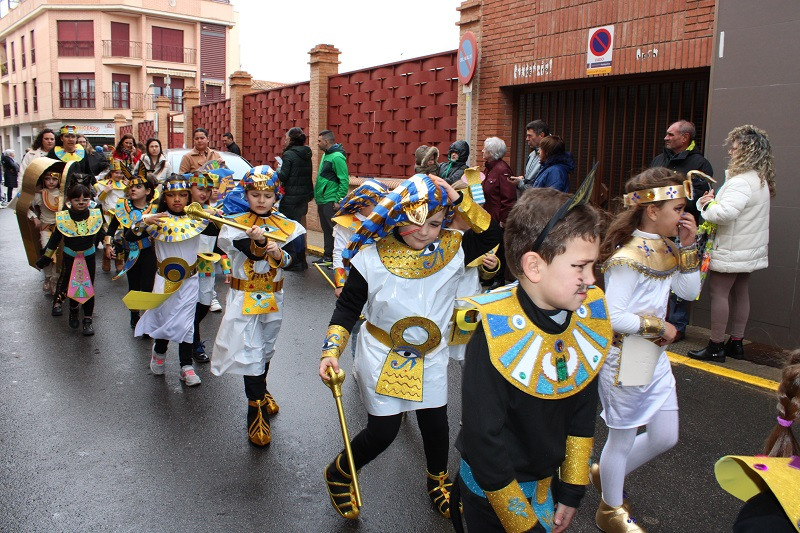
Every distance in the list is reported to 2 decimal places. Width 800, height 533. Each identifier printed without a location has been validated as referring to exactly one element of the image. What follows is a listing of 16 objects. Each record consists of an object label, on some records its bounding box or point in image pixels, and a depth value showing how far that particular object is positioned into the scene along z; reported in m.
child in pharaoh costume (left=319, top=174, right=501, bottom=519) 3.26
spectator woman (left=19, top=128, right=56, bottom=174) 9.79
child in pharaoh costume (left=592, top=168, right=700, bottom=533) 3.24
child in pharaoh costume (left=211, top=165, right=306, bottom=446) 4.61
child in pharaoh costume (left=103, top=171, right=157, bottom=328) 6.31
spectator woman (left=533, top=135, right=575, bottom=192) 7.61
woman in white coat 5.96
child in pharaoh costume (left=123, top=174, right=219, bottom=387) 5.66
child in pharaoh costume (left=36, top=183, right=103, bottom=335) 7.34
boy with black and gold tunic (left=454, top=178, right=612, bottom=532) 2.15
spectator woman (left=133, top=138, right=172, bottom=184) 10.06
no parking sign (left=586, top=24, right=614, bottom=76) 8.50
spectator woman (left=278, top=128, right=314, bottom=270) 11.05
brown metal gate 8.18
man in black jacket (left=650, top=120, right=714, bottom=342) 6.63
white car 13.05
